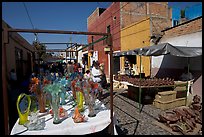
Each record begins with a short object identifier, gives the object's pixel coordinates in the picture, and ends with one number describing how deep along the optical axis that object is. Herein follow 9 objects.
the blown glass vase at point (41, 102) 2.70
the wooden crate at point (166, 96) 5.27
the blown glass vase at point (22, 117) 2.33
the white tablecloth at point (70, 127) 2.14
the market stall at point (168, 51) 4.92
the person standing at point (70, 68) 6.40
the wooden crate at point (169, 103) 5.24
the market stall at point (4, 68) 1.81
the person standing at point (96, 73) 6.33
